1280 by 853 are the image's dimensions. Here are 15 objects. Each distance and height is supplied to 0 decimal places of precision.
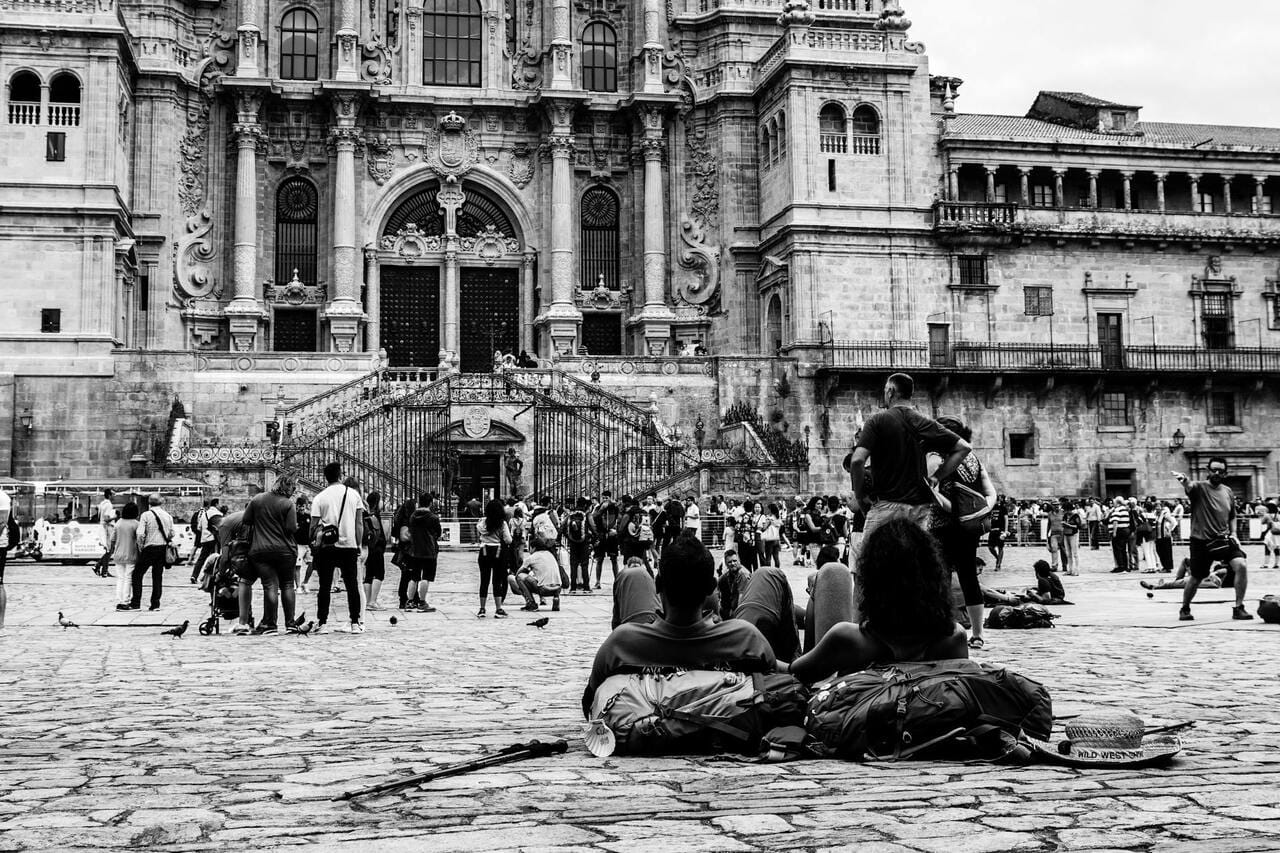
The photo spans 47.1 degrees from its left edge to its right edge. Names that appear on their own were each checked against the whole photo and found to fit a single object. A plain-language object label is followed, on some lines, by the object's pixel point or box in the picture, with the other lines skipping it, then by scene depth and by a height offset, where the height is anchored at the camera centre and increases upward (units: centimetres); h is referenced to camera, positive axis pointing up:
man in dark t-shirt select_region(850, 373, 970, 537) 1073 +46
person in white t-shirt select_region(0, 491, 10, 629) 1566 +18
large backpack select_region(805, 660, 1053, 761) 684 -87
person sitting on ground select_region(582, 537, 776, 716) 734 -54
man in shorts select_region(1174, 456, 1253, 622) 1540 -18
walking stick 632 -108
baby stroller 1633 -64
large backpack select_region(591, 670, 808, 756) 720 -90
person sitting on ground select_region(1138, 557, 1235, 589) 2048 -84
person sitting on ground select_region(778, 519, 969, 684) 719 -40
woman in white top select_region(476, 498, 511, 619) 1925 -23
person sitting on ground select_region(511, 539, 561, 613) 1970 -62
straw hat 662 -101
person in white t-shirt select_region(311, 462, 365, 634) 1639 +6
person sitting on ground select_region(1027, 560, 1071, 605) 1861 -82
